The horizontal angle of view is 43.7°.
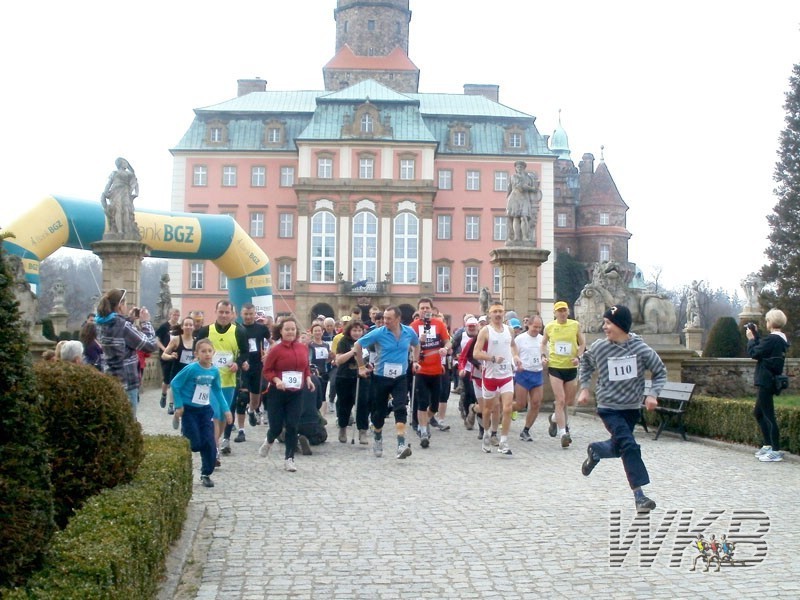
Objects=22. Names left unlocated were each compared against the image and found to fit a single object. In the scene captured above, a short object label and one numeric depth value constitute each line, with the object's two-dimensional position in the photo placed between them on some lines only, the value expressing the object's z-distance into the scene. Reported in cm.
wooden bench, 1474
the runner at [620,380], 845
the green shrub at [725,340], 3241
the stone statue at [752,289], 4259
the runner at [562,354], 1388
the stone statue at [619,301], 1825
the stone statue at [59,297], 4885
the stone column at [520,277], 1975
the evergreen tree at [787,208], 4138
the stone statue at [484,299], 3462
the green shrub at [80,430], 610
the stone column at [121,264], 2178
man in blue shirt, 1228
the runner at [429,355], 1412
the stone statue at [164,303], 2997
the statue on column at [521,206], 1970
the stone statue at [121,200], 2155
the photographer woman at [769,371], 1224
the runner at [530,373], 1417
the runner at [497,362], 1282
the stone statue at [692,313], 4737
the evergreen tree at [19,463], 412
